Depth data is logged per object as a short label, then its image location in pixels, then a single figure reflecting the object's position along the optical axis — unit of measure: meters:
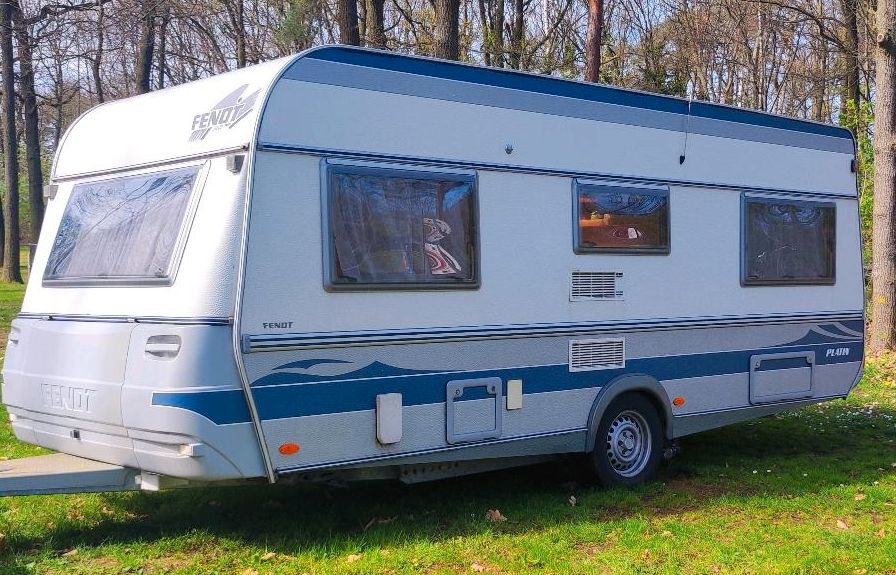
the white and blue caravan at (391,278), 5.73
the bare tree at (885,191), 14.70
